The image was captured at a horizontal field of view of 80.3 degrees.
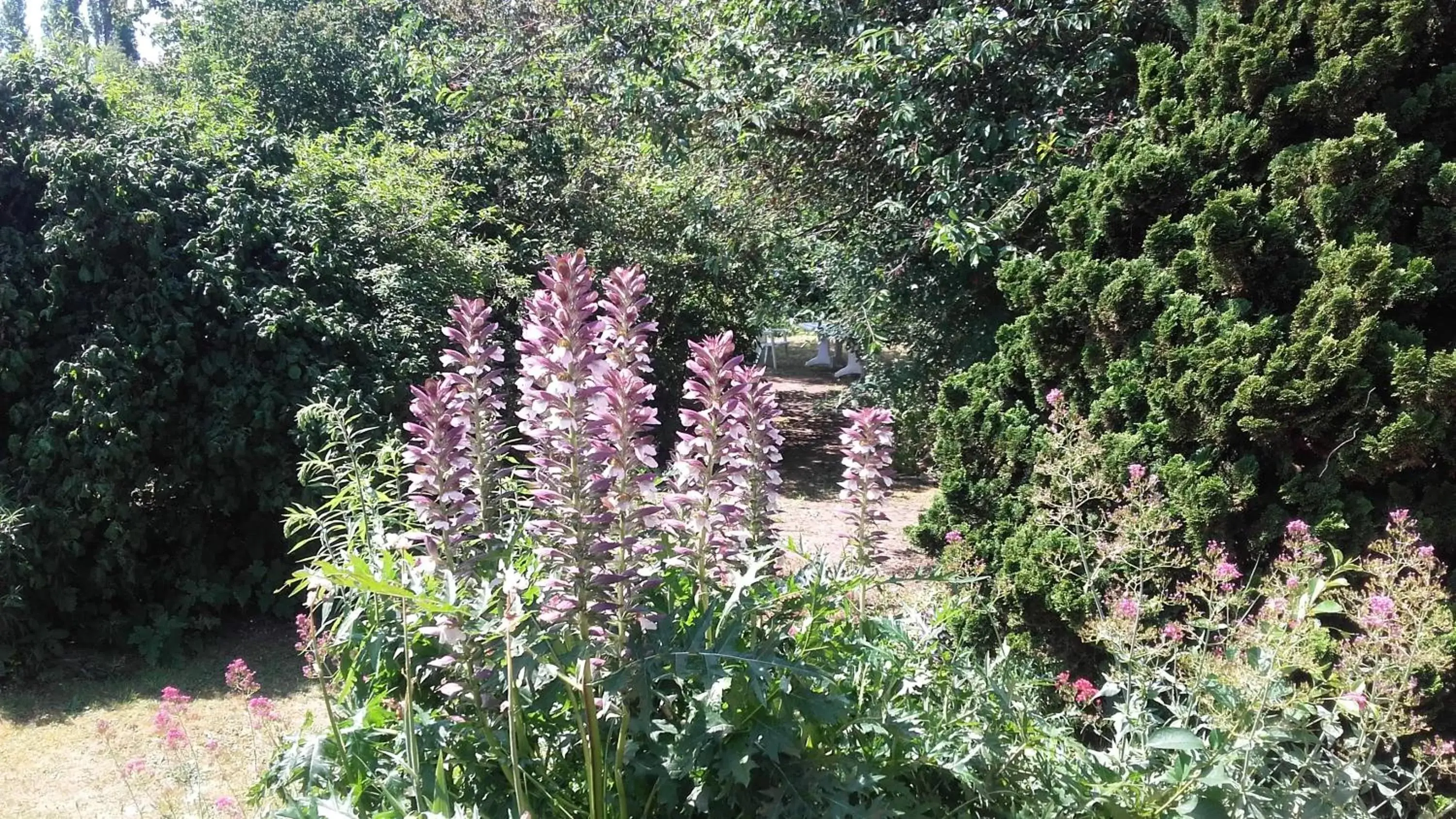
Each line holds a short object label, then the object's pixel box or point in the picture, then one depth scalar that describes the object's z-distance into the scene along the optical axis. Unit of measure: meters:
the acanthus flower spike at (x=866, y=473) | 2.51
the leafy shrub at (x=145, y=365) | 4.62
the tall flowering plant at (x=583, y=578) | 1.83
